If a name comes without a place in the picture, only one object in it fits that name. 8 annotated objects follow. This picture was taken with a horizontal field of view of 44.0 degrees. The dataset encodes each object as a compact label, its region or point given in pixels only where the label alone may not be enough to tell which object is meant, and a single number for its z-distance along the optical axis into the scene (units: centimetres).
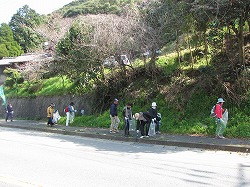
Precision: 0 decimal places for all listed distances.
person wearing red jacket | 1241
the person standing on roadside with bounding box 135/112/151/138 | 1414
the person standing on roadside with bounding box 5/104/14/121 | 2683
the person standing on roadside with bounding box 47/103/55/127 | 2098
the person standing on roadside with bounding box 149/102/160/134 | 1416
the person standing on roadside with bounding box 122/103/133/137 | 1494
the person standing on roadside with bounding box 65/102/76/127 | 2097
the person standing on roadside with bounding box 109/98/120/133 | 1611
